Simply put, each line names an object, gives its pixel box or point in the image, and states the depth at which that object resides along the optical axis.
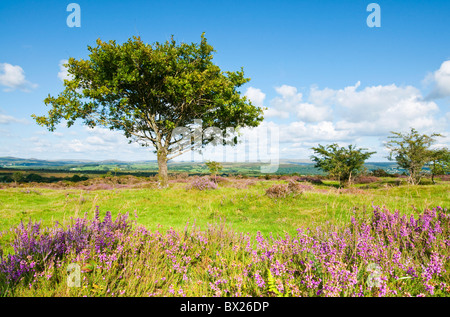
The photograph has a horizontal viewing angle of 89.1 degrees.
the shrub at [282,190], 12.09
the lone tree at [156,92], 16.19
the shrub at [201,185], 15.82
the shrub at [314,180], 32.11
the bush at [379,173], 45.65
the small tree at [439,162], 26.28
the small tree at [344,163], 26.75
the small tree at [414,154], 26.55
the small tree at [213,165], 36.01
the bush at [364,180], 32.46
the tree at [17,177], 41.50
